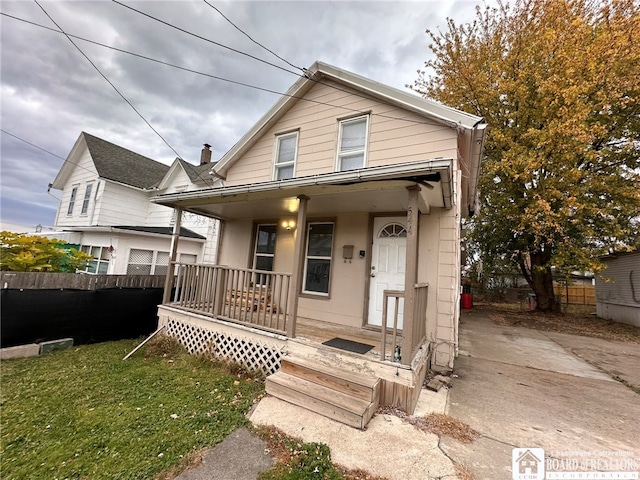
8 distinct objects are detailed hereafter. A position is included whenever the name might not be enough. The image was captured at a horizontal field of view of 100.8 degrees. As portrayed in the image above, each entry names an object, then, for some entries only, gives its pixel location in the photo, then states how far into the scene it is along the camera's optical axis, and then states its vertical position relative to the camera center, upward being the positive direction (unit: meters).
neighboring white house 9.76 +2.27
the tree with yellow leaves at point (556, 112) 8.12 +6.02
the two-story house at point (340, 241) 3.30 +0.69
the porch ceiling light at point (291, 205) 4.84 +1.30
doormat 3.89 -1.07
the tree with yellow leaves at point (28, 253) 5.54 -0.05
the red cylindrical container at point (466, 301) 12.67 -0.82
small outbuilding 9.34 +0.21
